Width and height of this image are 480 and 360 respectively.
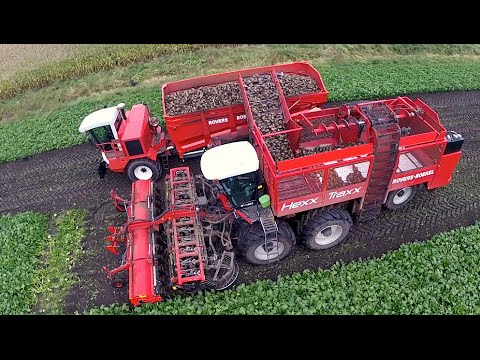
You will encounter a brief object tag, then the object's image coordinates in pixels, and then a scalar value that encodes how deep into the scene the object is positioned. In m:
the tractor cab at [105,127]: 9.55
